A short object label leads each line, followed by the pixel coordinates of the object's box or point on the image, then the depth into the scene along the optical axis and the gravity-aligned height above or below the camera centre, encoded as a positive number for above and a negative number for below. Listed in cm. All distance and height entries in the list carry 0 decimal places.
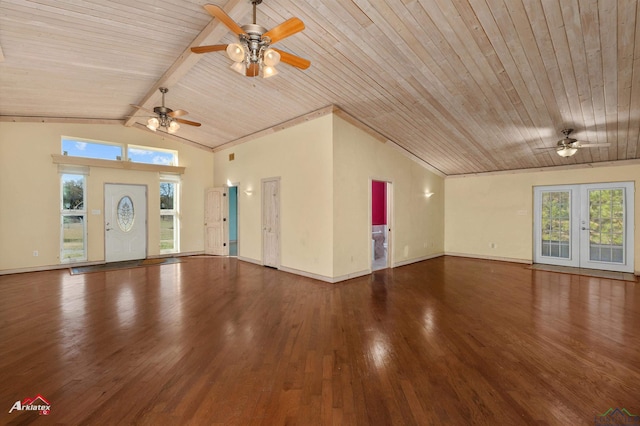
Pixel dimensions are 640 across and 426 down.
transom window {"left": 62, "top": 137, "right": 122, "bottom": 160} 654 +154
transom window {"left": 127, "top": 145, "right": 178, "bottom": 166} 737 +156
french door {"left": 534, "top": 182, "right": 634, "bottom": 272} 608 -35
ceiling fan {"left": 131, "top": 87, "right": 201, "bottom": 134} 471 +162
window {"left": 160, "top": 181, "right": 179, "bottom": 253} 785 -14
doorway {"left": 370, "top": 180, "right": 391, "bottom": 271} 650 -28
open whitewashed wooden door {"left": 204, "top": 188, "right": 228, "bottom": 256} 809 -29
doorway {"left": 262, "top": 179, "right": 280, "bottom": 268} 620 -25
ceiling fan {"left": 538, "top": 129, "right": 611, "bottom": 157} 473 +113
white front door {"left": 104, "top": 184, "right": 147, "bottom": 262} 698 -25
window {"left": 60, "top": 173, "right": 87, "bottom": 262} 645 -13
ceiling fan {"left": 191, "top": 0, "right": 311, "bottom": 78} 249 +160
